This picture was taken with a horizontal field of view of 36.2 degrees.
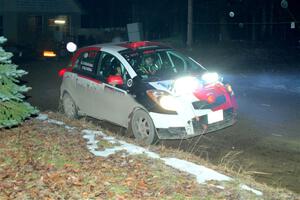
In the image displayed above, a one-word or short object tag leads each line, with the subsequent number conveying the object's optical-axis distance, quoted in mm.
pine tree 6820
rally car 7589
